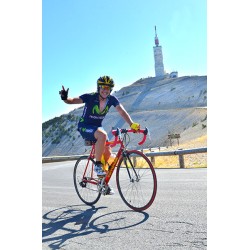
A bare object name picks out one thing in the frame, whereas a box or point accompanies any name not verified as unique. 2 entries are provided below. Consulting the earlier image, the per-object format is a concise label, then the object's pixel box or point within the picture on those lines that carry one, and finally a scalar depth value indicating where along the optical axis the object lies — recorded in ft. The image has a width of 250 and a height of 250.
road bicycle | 11.89
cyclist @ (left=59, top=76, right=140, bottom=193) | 12.03
